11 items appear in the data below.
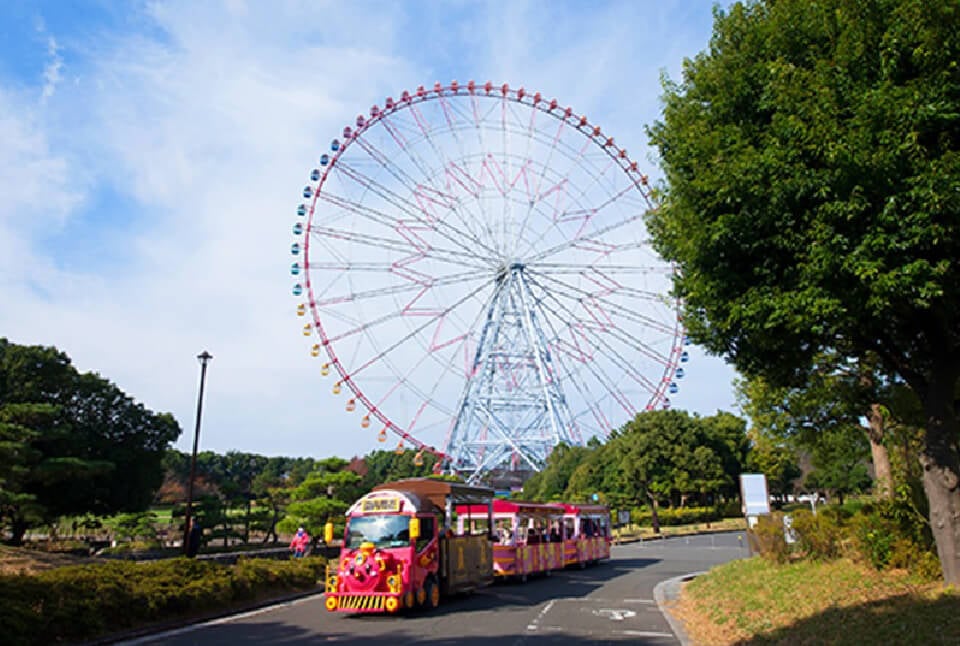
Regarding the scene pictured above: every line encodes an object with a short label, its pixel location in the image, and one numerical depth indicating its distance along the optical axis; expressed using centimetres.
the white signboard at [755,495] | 1975
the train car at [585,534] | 2792
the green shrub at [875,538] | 1231
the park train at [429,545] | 1424
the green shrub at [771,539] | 1689
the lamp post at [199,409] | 2312
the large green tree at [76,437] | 2688
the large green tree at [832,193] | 834
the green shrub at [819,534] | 1534
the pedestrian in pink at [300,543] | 2327
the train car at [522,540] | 2212
